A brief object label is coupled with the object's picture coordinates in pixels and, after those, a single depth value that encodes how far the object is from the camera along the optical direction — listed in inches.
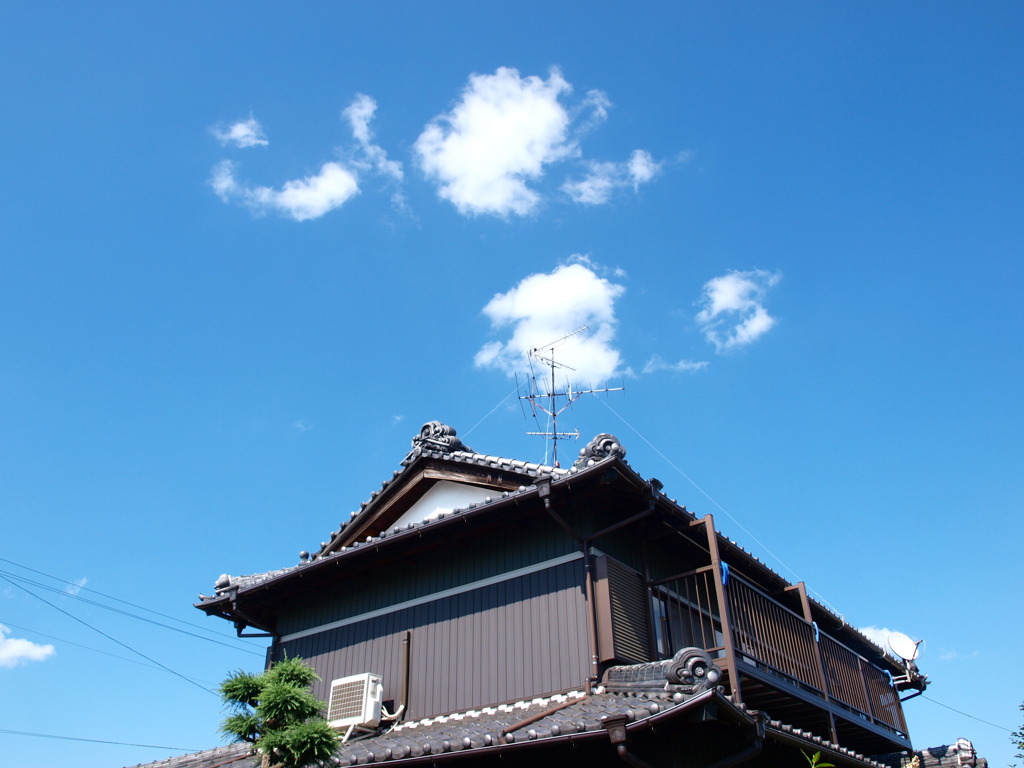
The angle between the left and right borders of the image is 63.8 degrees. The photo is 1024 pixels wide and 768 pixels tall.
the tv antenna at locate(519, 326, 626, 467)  629.6
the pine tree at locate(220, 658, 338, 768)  328.5
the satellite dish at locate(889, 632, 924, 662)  717.9
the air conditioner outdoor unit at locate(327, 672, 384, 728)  451.5
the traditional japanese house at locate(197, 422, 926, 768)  356.5
